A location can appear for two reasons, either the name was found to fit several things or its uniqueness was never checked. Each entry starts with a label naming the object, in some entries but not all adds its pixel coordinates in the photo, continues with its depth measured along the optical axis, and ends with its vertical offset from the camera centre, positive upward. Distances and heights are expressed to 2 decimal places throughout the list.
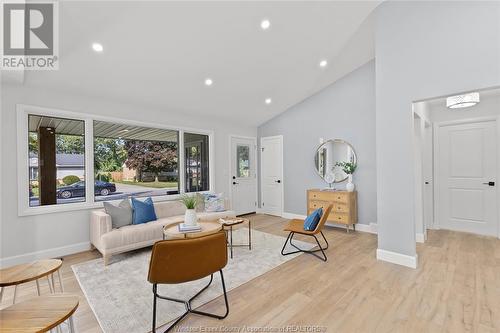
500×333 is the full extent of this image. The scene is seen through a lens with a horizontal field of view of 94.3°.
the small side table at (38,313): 1.17 -0.79
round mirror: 4.93 +0.16
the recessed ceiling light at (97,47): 2.90 +1.53
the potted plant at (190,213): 3.13 -0.62
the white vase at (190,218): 3.13 -0.69
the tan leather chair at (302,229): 3.22 -0.92
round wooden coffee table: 2.97 -0.84
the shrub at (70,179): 3.62 -0.17
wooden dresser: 4.52 -0.78
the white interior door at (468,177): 4.11 -0.25
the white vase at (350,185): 4.66 -0.41
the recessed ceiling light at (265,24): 3.16 +1.95
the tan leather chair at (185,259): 1.71 -0.71
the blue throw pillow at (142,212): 3.73 -0.73
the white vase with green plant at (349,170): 4.68 -0.10
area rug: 2.01 -1.30
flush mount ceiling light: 3.55 +1.00
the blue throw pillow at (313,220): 3.31 -0.79
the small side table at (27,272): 1.67 -0.80
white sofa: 3.14 -0.96
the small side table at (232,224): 3.54 -0.88
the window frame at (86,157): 3.17 +0.17
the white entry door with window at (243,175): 6.01 -0.24
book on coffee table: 3.03 -0.81
